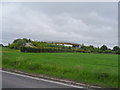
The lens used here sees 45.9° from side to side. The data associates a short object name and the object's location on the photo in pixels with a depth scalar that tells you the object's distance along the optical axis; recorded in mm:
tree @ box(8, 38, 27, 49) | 39300
